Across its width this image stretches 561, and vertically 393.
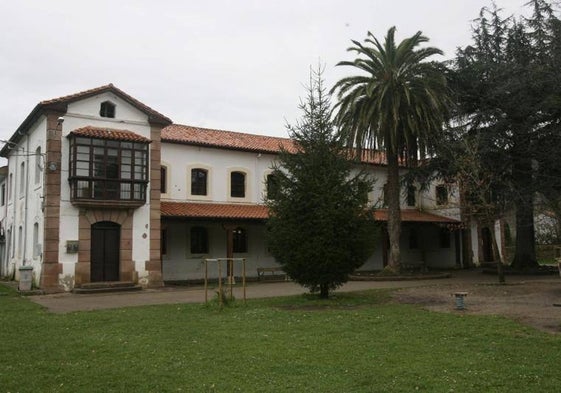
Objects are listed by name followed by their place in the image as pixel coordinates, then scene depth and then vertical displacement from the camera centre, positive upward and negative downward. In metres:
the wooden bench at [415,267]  29.70 -1.31
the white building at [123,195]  20.59 +2.40
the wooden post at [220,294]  13.58 -1.18
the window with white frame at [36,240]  21.48 +0.45
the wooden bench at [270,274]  26.47 -1.40
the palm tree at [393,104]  23.77 +6.34
